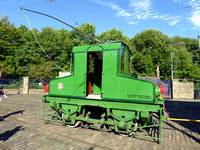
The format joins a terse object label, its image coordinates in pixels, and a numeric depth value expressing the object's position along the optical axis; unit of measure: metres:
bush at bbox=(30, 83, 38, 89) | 22.30
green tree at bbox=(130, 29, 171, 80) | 35.94
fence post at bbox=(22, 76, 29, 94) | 21.89
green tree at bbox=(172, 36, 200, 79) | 35.08
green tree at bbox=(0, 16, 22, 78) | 32.84
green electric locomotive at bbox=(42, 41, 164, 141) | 5.08
